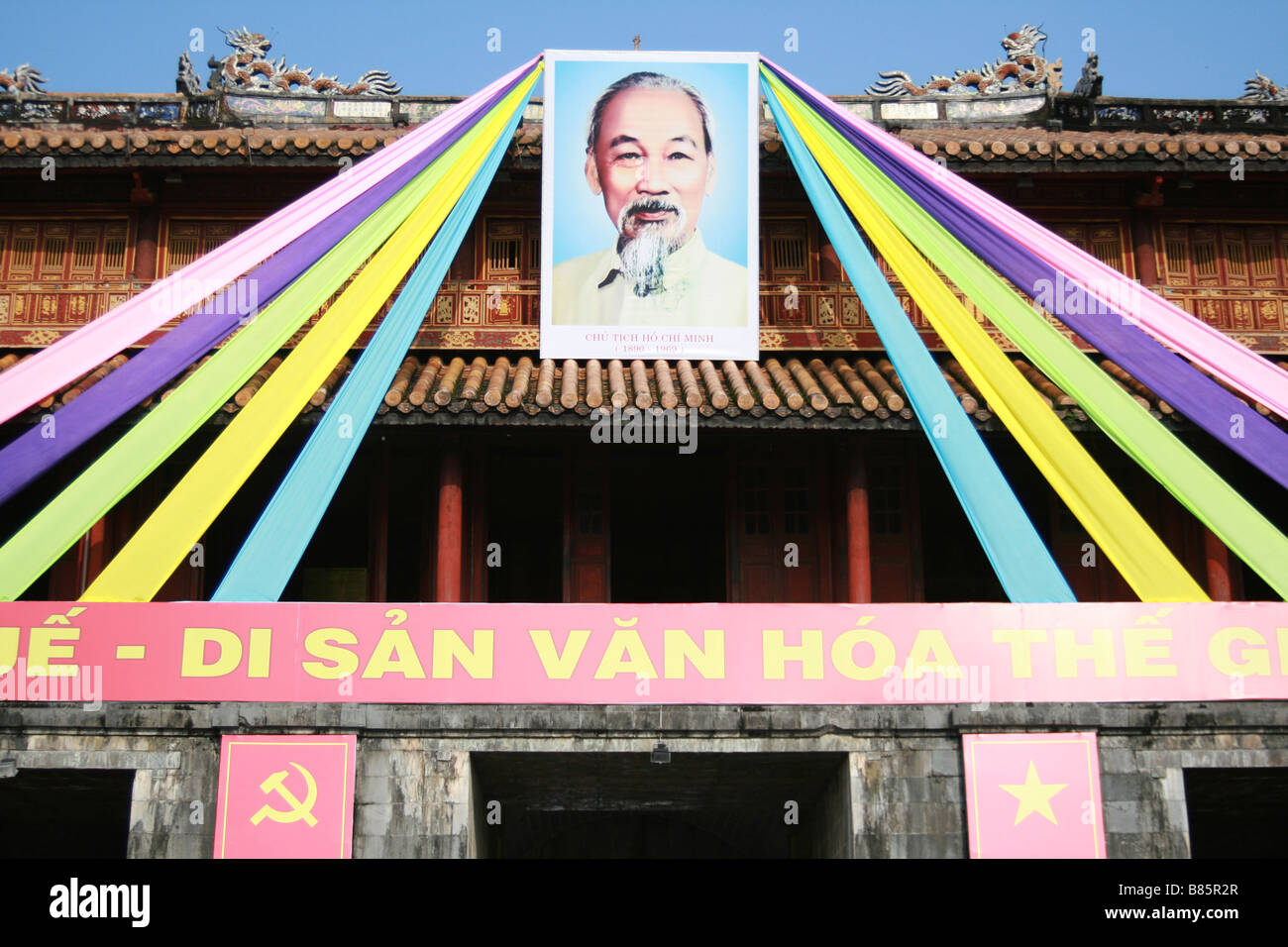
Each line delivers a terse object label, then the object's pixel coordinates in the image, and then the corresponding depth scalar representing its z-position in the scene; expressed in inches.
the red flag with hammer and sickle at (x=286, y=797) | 412.8
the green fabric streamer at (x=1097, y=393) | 441.1
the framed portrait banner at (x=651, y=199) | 605.6
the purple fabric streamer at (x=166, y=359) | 474.3
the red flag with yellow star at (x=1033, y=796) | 418.3
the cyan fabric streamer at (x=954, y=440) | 447.2
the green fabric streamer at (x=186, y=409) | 434.3
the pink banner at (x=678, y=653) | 426.0
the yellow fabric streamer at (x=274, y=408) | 436.8
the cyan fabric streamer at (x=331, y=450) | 442.0
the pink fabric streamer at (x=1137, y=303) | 487.5
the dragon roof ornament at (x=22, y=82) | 682.2
